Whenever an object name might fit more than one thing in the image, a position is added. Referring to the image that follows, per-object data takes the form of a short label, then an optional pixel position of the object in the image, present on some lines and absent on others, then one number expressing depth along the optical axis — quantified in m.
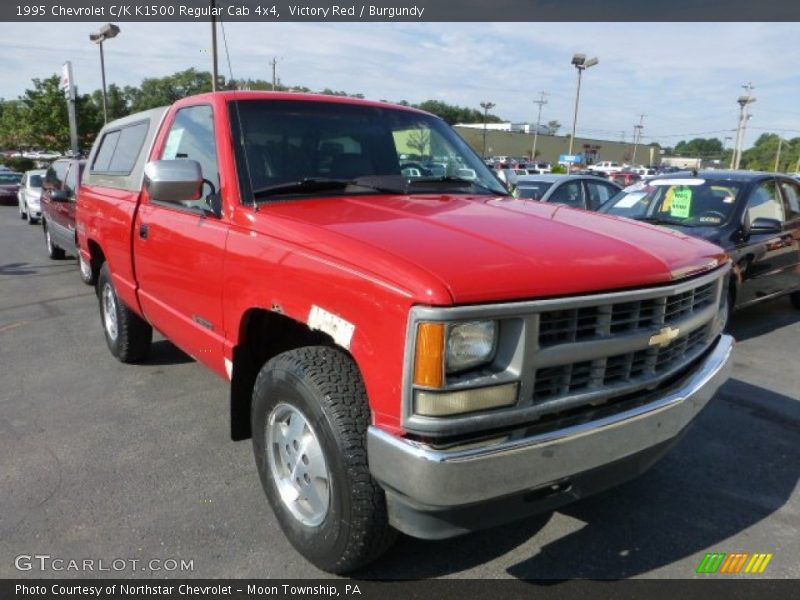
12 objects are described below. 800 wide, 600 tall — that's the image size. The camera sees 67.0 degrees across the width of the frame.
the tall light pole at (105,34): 23.36
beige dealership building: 91.48
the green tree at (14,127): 38.62
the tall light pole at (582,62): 28.52
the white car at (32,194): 16.20
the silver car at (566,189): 10.34
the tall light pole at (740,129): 48.34
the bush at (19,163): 41.22
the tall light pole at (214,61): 14.27
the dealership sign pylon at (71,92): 20.09
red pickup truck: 1.91
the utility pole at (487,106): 55.91
